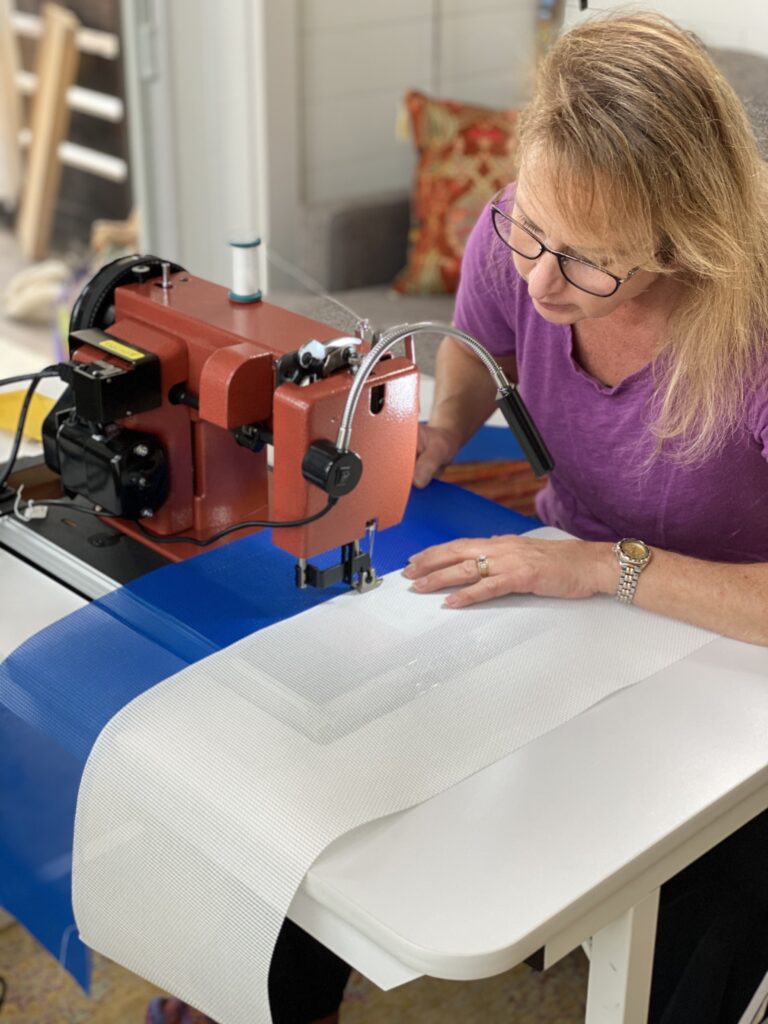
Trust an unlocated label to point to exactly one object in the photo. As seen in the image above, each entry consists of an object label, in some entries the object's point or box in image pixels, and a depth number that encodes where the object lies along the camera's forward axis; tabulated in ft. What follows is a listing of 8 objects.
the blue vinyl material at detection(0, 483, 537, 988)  4.10
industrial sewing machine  4.08
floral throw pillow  10.60
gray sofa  10.53
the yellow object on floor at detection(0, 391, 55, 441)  5.72
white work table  3.25
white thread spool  4.57
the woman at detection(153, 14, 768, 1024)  4.12
